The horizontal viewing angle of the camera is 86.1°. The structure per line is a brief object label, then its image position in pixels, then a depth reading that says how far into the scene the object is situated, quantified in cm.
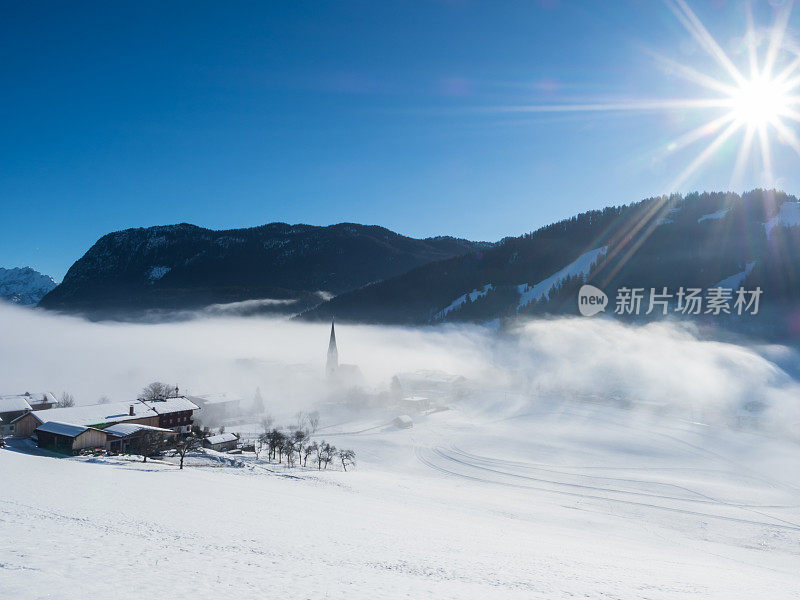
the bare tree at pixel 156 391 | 8631
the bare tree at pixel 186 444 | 4888
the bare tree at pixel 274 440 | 5212
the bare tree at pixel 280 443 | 5129
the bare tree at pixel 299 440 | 5414
